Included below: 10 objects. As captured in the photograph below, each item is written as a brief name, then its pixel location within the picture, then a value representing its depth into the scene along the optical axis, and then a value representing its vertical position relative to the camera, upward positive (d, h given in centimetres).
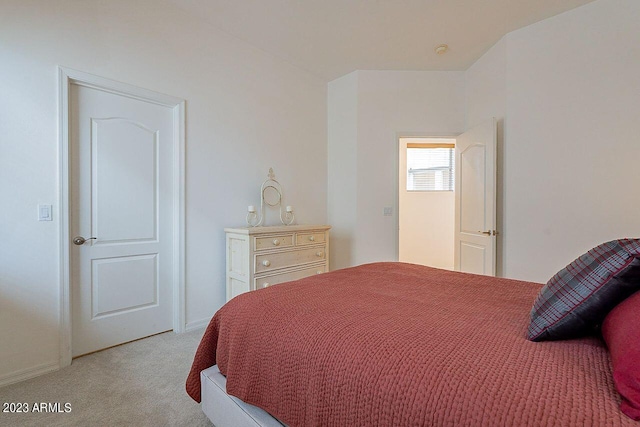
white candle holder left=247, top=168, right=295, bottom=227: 320 +3
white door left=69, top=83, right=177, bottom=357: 225 -8
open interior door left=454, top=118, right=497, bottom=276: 304 +10
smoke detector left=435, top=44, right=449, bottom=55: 317 +168
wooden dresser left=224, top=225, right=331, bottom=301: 270 -44
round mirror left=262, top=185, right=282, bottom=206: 337 +15
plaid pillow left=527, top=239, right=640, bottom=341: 87 -25
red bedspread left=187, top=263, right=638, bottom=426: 68 -41
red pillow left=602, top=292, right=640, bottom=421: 62 -33
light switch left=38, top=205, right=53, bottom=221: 203 -4
